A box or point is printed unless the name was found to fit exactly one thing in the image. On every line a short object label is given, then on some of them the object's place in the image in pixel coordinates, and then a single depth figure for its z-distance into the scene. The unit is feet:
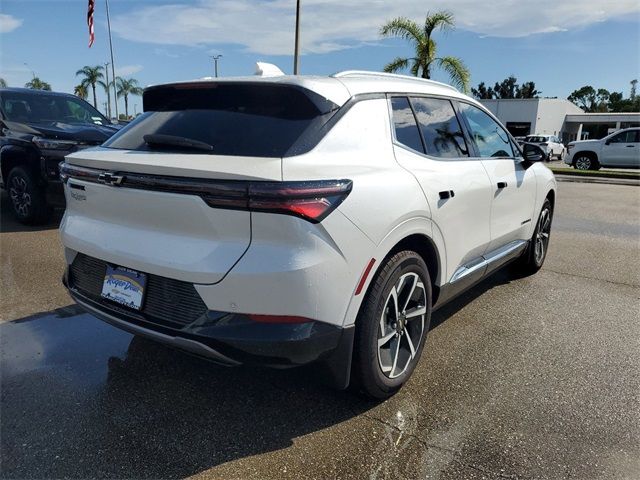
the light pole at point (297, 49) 54.95
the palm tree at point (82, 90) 193.51
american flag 67.57
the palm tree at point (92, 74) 184.14
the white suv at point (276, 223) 6.96
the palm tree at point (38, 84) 215.72
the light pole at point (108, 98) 173.47
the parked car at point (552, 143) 109.76
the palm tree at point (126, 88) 197.36
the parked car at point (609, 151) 67.51
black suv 20.70
